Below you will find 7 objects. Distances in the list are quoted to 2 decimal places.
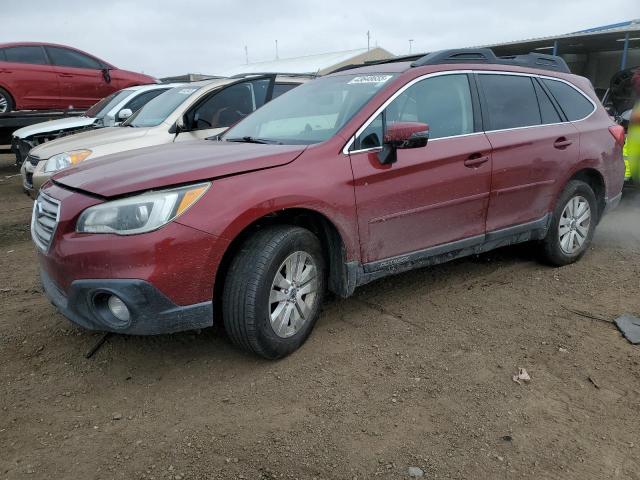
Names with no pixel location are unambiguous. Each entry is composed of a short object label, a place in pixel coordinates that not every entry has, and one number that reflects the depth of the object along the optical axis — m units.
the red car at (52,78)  10.30
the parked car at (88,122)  8.42
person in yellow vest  6.14
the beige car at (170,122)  6.12
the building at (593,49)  12.93
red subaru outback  2.67
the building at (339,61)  28.27
